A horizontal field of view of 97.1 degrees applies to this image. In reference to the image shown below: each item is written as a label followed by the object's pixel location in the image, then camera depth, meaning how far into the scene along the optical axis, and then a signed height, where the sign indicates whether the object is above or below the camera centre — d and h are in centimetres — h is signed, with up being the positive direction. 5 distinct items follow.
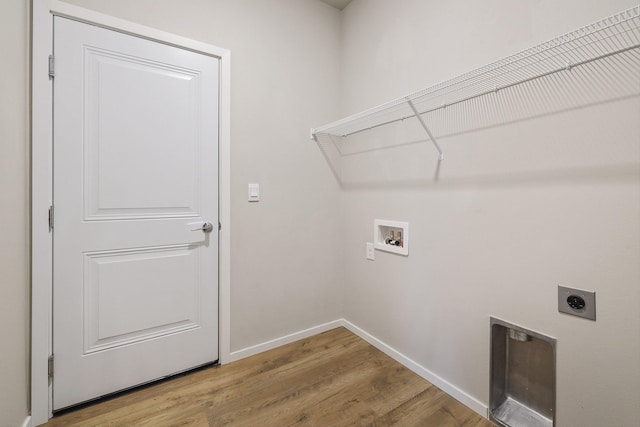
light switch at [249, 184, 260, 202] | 196 +13
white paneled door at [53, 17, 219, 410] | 143 -1
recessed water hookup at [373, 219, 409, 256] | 185 -16
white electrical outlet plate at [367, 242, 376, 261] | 212 -30
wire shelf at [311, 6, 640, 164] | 100 +58
